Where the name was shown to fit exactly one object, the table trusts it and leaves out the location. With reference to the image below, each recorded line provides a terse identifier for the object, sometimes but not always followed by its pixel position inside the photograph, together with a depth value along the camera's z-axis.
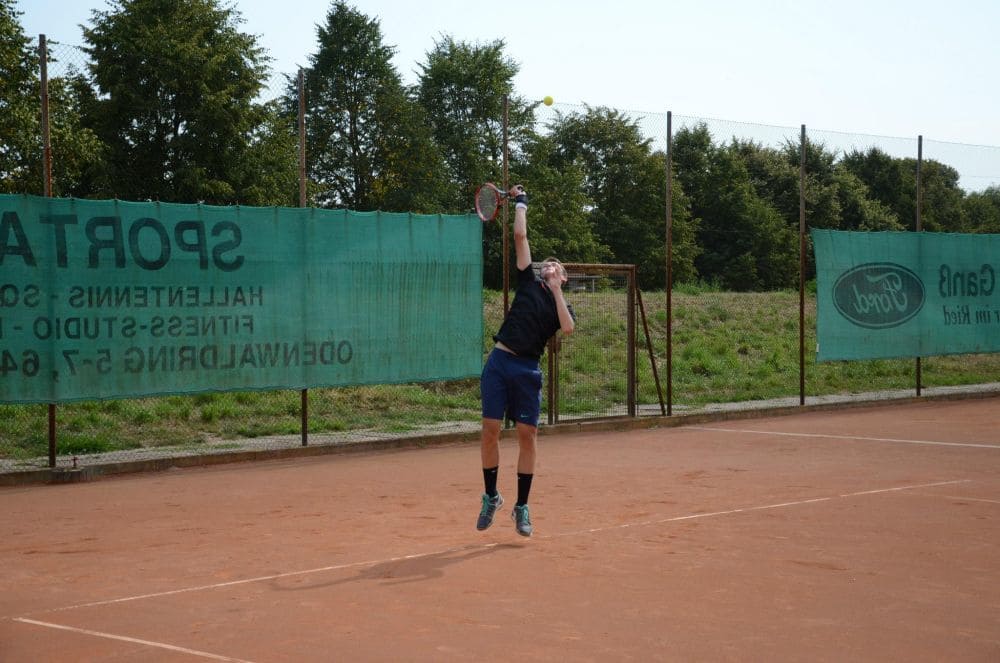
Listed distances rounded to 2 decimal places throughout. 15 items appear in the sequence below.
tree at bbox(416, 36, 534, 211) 46.03
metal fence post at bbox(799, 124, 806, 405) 16.89
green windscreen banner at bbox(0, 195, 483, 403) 10.80
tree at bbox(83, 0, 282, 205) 30.19
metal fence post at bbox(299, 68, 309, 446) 12.58
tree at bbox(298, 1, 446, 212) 44.66
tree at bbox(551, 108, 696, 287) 22.61
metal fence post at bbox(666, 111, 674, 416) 15.59
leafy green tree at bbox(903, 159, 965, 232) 22.61
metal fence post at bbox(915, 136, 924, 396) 18.50
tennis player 7.78
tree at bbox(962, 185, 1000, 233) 21.70
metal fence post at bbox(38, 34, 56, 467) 10.60
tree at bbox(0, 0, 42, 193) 15.59
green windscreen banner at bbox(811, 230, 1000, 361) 17.45
